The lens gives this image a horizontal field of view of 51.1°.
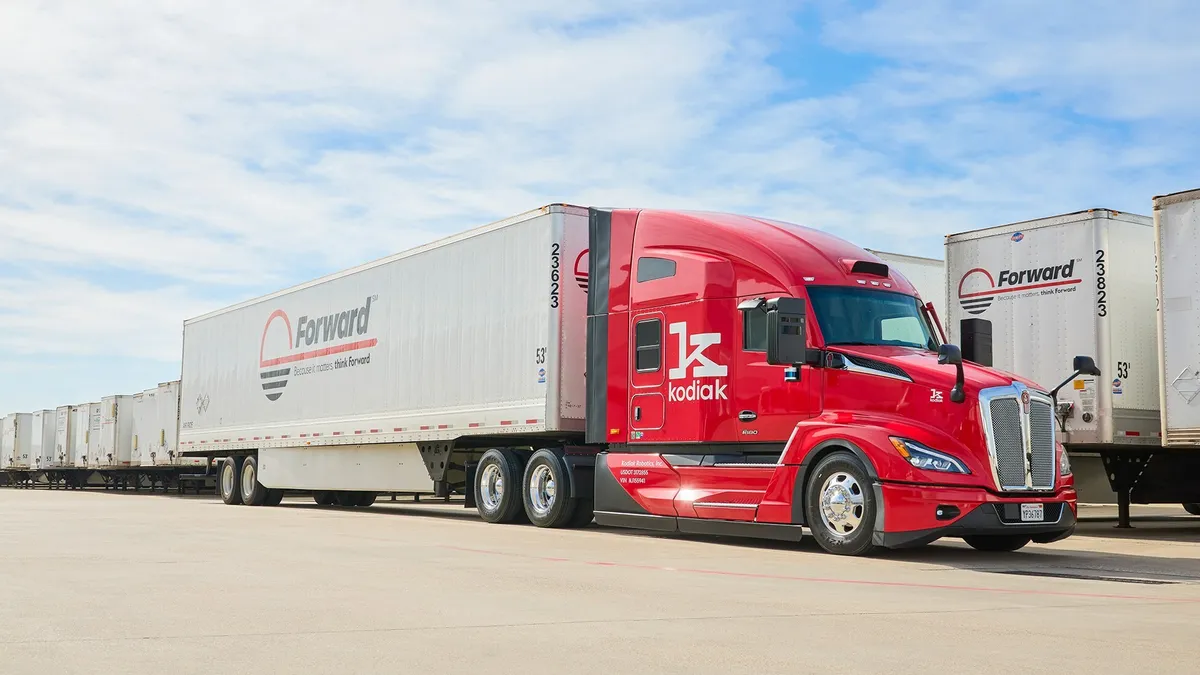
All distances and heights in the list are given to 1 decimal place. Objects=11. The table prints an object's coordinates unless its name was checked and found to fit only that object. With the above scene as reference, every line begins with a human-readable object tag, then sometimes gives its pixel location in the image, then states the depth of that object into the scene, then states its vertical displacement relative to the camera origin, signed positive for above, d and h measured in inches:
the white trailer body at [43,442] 2060.8 +15.1
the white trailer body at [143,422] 1553.9 +38.4
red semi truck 448.5 +29.2
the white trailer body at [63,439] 1937.7 +19.1
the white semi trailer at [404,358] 650.2 +61.5
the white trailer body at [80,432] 1852.9 +29.4
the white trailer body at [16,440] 2169.0 +19.1
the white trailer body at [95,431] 1780.9 +29.6
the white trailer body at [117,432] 1679.4 +26.7
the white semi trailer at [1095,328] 597.0 +65.6
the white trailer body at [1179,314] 561.6 +67.7
